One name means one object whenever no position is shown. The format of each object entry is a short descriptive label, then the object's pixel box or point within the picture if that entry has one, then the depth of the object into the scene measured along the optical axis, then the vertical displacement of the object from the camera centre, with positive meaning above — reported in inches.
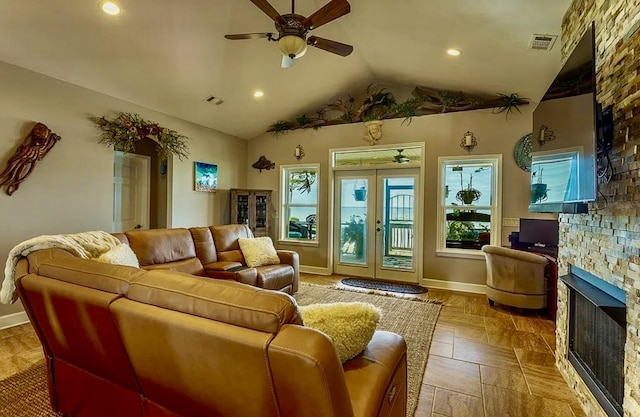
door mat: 186.5 -48.2
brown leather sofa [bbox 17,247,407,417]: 36.1 -20.3
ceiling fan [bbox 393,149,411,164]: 207.0 +32.8
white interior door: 198.4 +8.3
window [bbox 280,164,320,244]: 236.2 +2.7
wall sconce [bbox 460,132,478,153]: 184.2 +39.1
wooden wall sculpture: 124.7 +18.7
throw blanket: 75.3 -13.0
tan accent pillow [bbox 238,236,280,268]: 164.7 -24.4
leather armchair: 141.2 -31.0
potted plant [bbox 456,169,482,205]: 188.9 +9.0
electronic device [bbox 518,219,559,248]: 162.1 -11.8
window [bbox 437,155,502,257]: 183.0 +2.9
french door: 206.8 -10.7
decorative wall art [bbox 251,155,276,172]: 247.2 +32.9
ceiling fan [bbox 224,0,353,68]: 97.0 +58.3
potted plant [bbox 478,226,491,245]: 185.6 -15.8
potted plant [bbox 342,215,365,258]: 222.2 -18.8
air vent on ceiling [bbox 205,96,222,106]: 185.7 +62.8
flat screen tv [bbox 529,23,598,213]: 66.6 +17.7
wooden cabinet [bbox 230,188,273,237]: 232.7 -1.7
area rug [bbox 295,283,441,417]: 94.3 -48.1
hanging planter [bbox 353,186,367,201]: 220.1 +9.4
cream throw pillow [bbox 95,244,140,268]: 101.3 -17.3
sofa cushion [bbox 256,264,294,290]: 148.4 -34.3
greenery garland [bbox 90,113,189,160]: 159.8 +38.7
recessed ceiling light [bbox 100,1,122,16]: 109.0 +68.7
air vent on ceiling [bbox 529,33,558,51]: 113.2 +61.9
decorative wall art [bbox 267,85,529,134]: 178.7 +64.2
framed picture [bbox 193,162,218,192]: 211.6 +19.6
